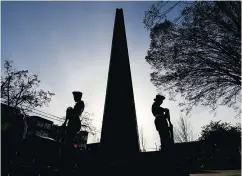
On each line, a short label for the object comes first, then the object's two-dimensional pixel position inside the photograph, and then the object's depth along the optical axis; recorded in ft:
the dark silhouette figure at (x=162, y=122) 14.64
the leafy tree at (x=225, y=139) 56.54
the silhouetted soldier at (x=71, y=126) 13.44
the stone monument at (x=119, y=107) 14.93
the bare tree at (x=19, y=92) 64.13
